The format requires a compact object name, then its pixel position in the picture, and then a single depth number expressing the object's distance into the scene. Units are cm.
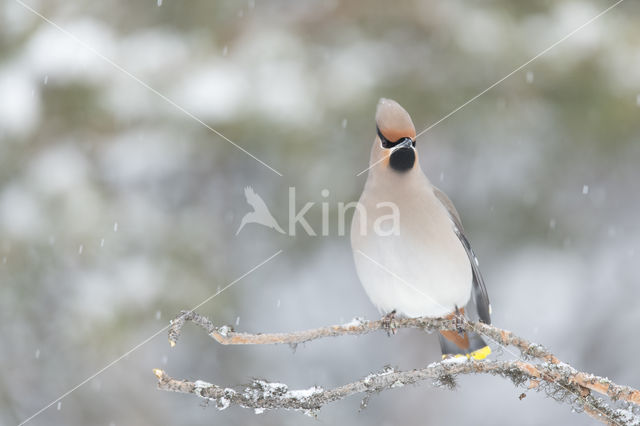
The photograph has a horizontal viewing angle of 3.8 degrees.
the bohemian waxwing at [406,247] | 582
